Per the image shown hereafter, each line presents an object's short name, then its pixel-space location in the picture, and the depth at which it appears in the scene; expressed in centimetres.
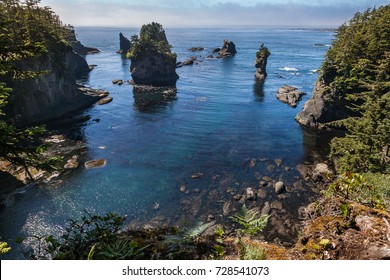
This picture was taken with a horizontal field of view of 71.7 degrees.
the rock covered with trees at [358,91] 2691
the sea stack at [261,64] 9581
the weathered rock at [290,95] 6909
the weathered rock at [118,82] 8984
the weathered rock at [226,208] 2998
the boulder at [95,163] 3969
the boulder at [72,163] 3922
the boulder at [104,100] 6955
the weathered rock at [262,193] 3257
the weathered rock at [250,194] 3203
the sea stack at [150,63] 8862
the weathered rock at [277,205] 3067
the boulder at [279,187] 3303
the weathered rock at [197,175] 3668
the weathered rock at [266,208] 2998
